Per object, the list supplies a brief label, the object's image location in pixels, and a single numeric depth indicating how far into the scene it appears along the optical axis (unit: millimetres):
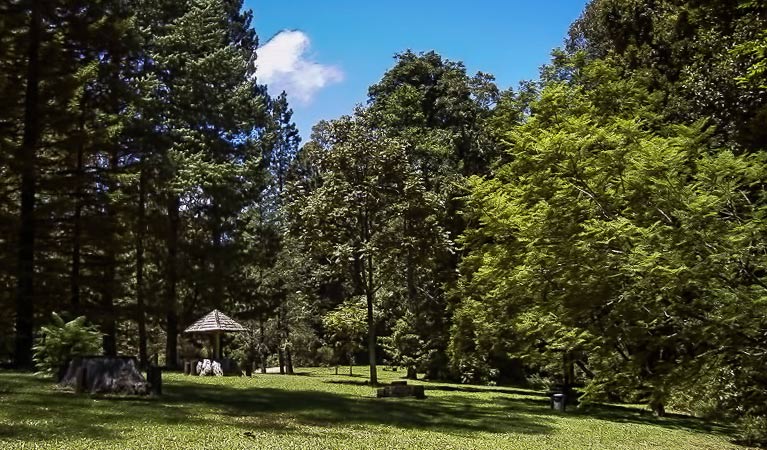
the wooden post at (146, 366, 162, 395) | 16906
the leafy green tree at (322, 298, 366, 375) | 33466
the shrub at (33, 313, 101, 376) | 17062
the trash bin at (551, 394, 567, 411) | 23844
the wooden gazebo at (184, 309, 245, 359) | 31297
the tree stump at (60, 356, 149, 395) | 15703
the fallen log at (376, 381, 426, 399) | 23609
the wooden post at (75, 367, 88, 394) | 15586
